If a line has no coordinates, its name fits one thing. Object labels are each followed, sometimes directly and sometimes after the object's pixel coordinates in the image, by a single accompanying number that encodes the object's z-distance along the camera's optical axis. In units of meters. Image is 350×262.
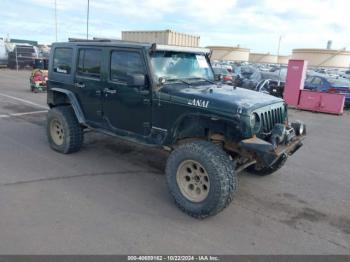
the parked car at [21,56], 27.36
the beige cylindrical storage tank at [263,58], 86.16
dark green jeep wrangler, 3.86
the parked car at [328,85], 14.88
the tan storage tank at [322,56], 68.51
